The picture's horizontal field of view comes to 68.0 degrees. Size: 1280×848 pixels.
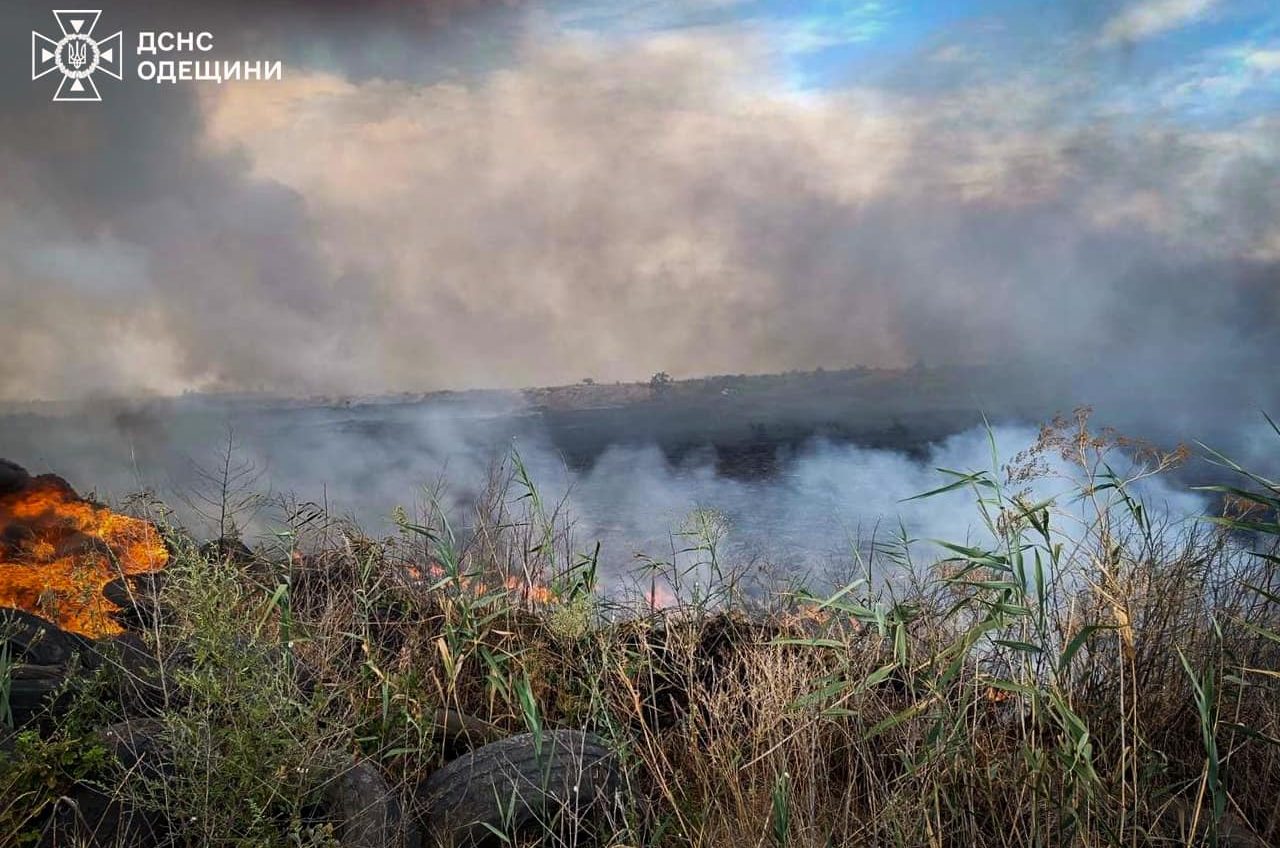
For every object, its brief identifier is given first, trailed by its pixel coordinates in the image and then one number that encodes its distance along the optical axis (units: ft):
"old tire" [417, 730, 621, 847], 12.41
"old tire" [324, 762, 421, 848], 11.49
